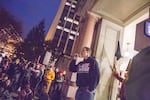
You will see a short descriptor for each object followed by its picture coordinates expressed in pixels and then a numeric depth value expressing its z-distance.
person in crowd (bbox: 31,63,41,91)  7.72
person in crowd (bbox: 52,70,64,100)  7.16
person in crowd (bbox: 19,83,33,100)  5.87
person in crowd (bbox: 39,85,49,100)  6.10
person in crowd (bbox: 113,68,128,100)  3.81
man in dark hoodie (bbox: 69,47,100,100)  2.87
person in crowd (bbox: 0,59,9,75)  7.02
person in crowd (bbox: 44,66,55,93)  6.62
